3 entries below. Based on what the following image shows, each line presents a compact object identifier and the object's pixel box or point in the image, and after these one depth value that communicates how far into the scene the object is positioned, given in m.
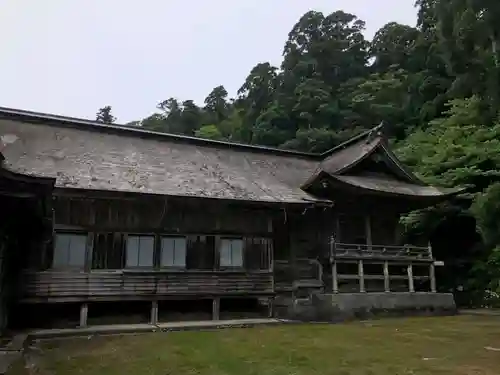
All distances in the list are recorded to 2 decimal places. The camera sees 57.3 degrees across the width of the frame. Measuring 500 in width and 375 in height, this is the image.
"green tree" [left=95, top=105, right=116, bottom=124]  69.88
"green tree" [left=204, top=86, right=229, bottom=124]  63.62
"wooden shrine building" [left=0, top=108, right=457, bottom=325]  14.44
